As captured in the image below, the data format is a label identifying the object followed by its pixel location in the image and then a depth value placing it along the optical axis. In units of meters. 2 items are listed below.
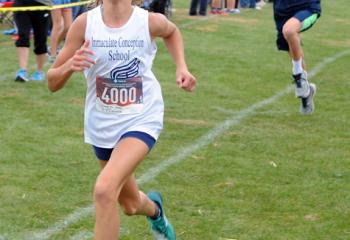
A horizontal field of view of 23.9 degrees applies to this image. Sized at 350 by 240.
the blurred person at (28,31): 10.47
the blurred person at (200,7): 19.80
